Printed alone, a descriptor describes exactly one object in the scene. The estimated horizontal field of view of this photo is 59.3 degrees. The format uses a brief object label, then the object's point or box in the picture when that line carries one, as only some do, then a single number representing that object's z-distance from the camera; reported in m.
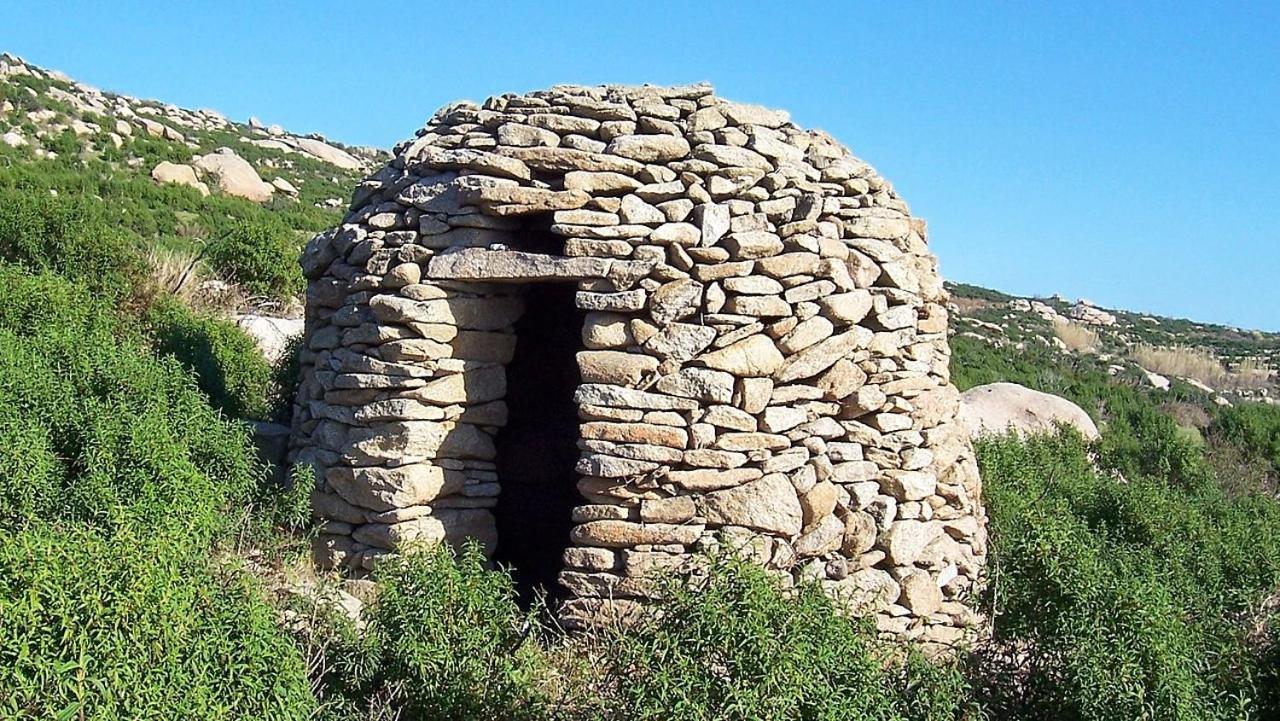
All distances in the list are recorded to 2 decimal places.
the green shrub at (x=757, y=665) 3.87
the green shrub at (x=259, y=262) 13.22
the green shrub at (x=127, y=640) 3.35
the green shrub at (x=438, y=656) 4.36
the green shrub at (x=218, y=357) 8.18
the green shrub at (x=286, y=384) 8.04
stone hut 5.57
